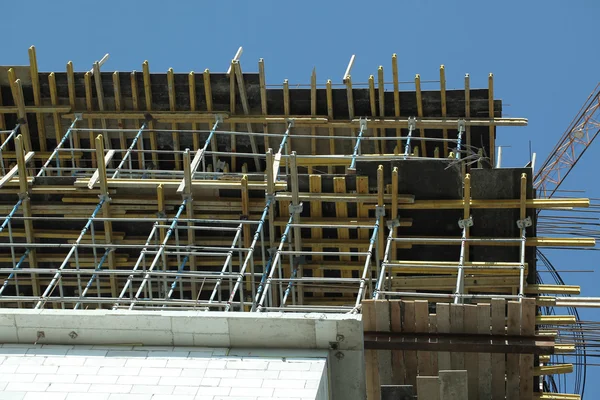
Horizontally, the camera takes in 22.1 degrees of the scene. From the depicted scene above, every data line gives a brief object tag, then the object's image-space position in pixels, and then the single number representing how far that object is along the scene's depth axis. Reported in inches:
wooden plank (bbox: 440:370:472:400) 1034.1
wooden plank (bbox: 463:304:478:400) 1148.5
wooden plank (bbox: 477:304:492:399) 1148.5
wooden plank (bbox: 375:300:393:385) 1162.0
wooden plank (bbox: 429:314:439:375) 1160.8
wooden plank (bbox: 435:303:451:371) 1151.6
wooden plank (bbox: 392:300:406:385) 1160.2
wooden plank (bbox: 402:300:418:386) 1161.4
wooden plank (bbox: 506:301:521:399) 1153.4
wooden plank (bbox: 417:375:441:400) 1043.3
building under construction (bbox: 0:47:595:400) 1034.7
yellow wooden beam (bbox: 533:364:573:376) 1261.1
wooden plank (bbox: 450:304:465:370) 1154.7
